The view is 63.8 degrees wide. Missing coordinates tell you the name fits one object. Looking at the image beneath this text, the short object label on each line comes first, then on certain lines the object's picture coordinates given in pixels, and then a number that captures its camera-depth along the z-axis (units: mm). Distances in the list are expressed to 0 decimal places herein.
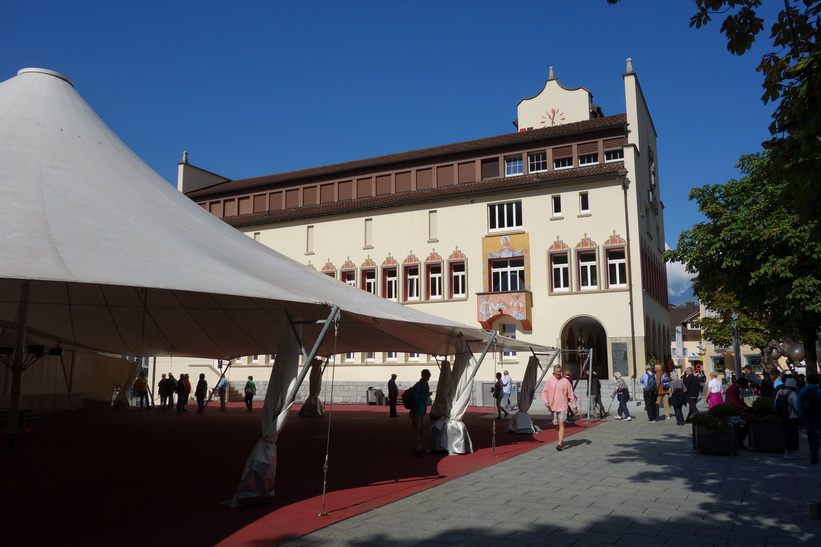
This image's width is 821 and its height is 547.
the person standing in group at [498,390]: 19903
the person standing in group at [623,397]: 19656
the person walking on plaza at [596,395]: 20844
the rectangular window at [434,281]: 34125
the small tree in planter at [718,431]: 11531
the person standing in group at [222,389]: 26838
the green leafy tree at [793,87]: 4727
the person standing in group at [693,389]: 17234
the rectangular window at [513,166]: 34188
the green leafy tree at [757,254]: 20672
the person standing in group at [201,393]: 25312
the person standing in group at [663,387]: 19916
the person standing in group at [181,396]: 26297
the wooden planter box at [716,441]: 11523
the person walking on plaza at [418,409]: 12039
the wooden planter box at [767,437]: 11891
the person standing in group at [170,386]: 28078
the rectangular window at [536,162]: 33569
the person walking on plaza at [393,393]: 23297
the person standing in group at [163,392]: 28234
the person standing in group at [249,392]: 27562
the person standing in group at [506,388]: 24188
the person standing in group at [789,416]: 11328
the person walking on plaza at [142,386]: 28828
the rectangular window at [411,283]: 34703
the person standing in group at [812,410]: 10289
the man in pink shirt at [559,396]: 12734
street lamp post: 22988
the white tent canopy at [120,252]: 6965
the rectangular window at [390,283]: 35156
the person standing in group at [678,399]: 17297
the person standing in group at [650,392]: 18406
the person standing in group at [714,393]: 15102
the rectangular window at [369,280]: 35884
